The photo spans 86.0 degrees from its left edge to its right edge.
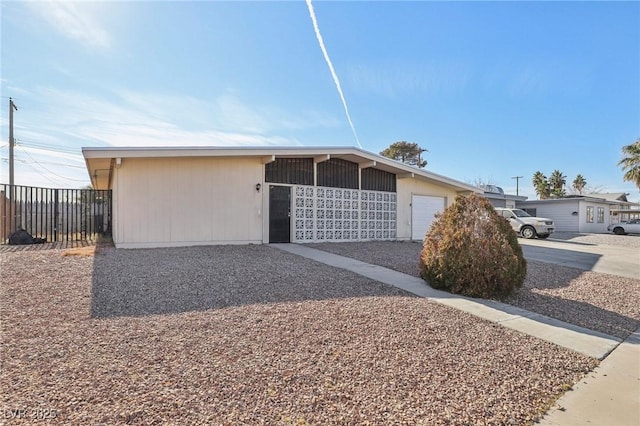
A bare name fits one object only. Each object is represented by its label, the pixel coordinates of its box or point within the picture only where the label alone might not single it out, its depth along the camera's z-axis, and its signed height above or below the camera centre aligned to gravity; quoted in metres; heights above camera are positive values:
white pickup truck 18.35 -0.66
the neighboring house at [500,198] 24.78 +1.21
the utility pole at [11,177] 11.77 +1.60
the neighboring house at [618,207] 34.54 +0.87
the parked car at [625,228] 24.30 -1.00
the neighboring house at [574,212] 25.12 +0.14
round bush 5.86 -0.70
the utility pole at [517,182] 51.11 +4.77
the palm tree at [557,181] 43.00 +4.13
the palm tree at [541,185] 42.88 +3.61
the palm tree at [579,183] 46.80 +4.24
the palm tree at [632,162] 24.94 +3.87
